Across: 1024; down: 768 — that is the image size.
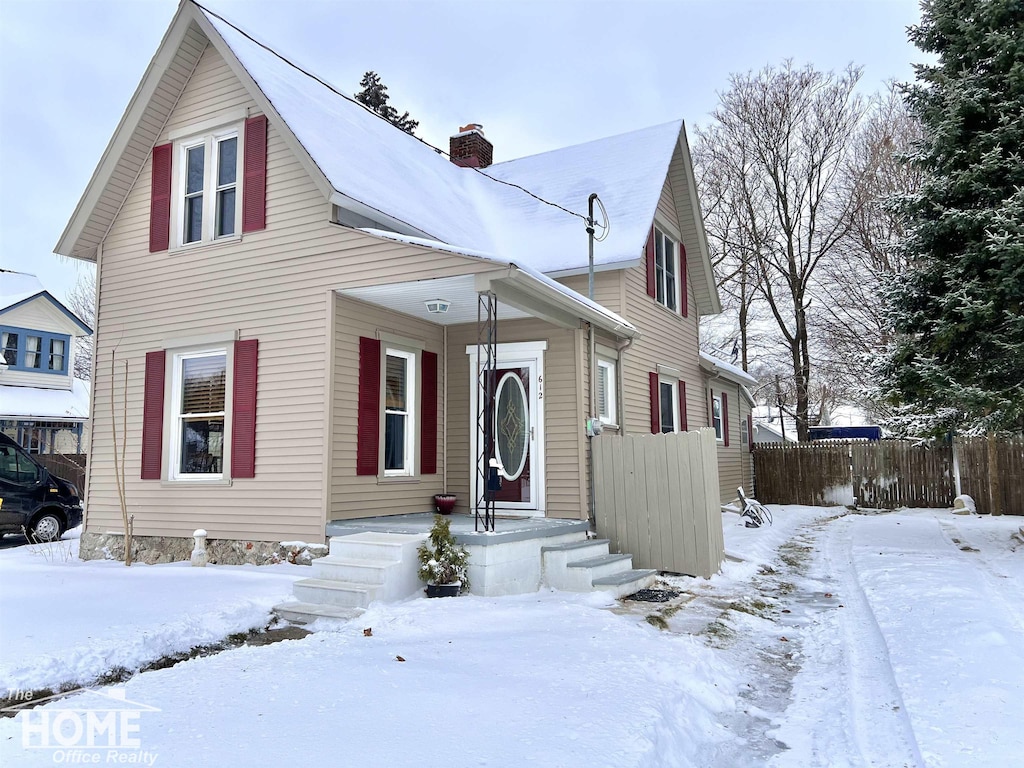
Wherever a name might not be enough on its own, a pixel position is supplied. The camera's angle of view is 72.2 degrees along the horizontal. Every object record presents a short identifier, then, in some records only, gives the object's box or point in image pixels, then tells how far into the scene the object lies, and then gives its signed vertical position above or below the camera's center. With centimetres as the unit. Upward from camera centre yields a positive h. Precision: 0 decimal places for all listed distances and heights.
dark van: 1275 -70
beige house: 842 +180
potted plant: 674 -100
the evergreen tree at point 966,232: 970 +320
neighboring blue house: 2345 +345
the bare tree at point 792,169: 2320 +978
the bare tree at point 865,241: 2116 +684
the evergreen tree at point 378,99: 3052 +1564
